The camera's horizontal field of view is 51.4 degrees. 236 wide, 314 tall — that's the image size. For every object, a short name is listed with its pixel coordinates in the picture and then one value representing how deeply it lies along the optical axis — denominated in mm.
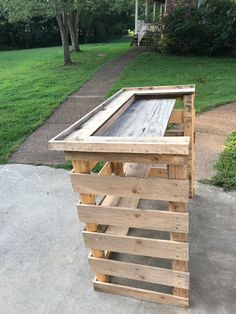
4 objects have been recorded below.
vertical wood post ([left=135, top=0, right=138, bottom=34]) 14941
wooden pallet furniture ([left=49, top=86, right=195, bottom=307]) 1315
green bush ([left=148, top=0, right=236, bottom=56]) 9539
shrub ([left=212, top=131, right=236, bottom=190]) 2720
